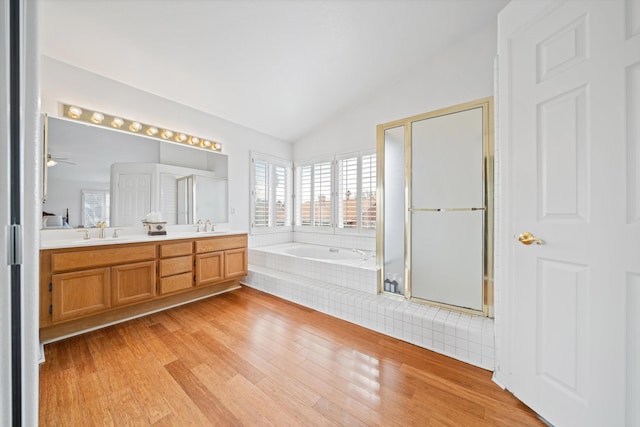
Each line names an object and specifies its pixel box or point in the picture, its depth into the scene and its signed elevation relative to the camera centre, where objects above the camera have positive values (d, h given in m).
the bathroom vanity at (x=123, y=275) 1.86 -0.59
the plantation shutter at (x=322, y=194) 3.94 +0.30
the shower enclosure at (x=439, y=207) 2.00 +0.05
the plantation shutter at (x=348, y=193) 3.63 +0.29
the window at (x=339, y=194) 3.51 +0.30
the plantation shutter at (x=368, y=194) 3.44 +0.27
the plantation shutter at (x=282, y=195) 4.16 +0.31
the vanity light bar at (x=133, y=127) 2.26 +0.92
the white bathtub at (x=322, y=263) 2.57 -0.65
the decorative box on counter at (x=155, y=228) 2.64 -0.18
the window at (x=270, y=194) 3.83 +0.32
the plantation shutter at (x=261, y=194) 3.85 +0.29
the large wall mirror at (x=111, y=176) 2.17 +0.38
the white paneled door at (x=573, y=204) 0.96 +0.04
